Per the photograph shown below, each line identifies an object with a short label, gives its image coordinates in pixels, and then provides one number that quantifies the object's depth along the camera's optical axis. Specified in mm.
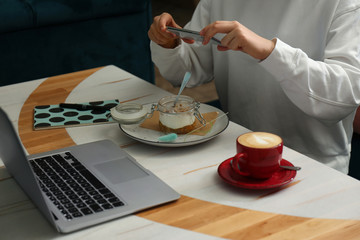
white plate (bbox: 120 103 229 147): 1663
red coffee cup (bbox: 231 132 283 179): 1483
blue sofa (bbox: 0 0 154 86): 3414
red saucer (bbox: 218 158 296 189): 1481
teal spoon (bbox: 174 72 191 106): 1927
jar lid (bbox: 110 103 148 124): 1767
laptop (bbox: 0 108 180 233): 1394
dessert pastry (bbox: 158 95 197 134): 1723
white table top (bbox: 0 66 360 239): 1390
